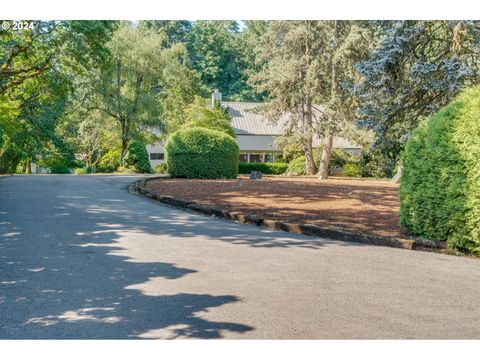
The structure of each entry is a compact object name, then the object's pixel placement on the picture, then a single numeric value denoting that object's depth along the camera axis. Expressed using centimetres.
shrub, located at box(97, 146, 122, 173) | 4479
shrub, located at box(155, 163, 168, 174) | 4230
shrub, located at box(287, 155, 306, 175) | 3916
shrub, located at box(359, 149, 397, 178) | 3791
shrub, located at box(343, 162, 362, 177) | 3838
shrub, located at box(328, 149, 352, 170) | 4012
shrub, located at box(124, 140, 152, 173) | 3650
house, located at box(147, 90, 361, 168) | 5228
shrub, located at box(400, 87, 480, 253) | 765
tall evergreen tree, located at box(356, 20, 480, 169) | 1823
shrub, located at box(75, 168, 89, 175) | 4497
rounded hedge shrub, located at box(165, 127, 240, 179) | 2497
